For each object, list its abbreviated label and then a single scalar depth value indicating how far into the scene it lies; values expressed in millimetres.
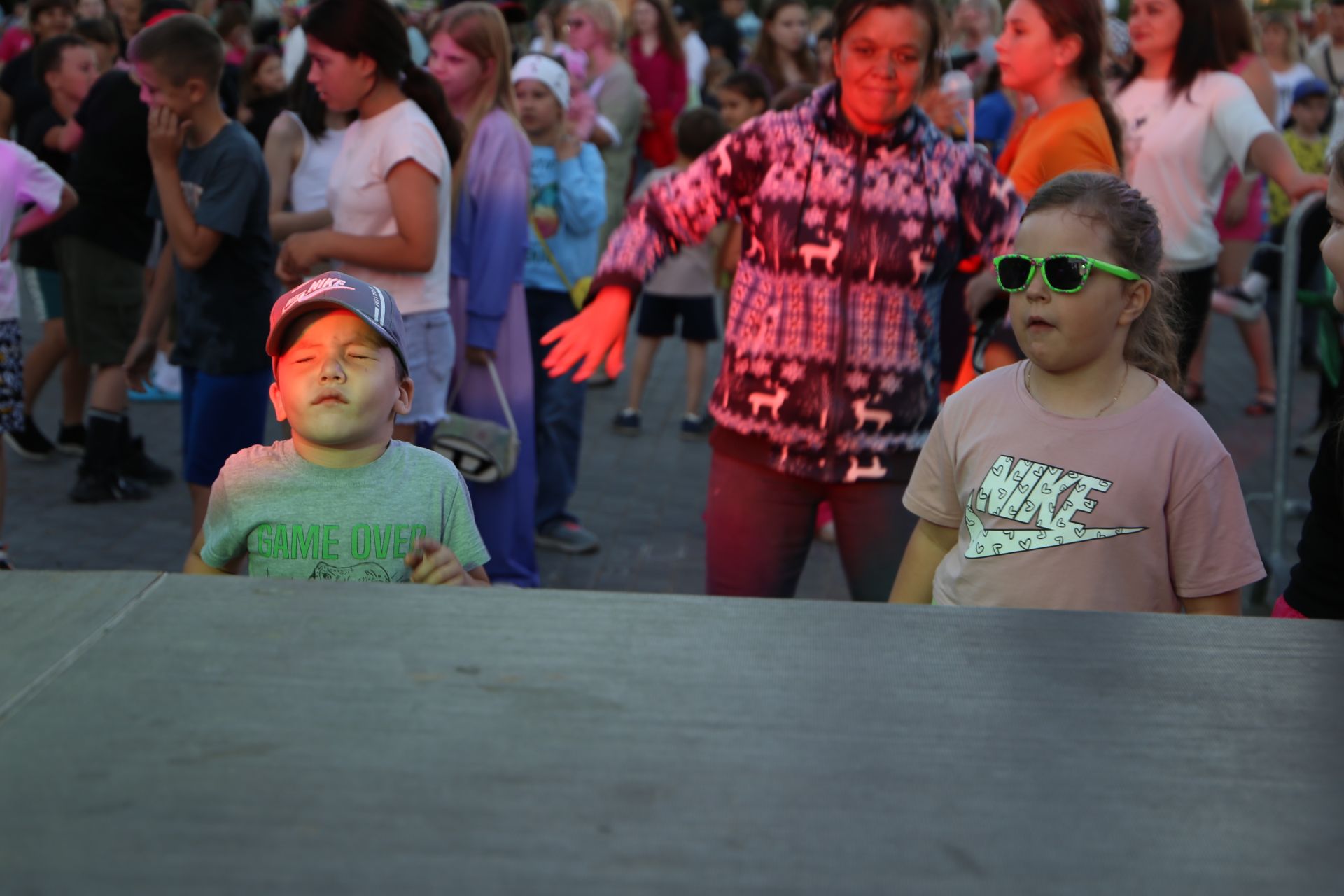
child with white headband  5707
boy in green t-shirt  2311
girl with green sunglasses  2279
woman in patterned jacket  3047
